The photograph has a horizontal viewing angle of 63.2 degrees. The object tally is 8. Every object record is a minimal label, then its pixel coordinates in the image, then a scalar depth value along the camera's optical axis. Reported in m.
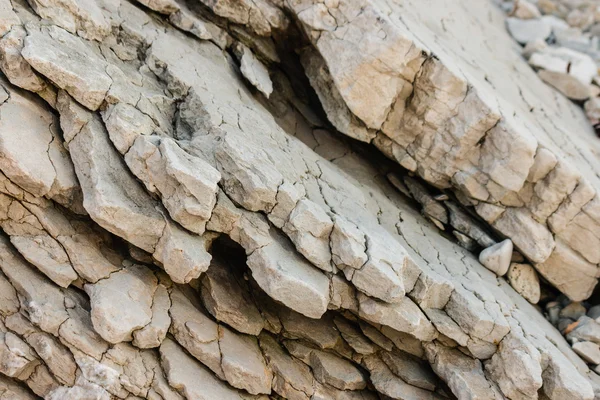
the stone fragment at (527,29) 7.49
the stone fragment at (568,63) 6.76
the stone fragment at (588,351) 4.42
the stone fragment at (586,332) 4.56
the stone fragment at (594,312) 4.89
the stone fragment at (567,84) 6.68
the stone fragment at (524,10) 7.94
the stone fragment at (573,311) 5.00
